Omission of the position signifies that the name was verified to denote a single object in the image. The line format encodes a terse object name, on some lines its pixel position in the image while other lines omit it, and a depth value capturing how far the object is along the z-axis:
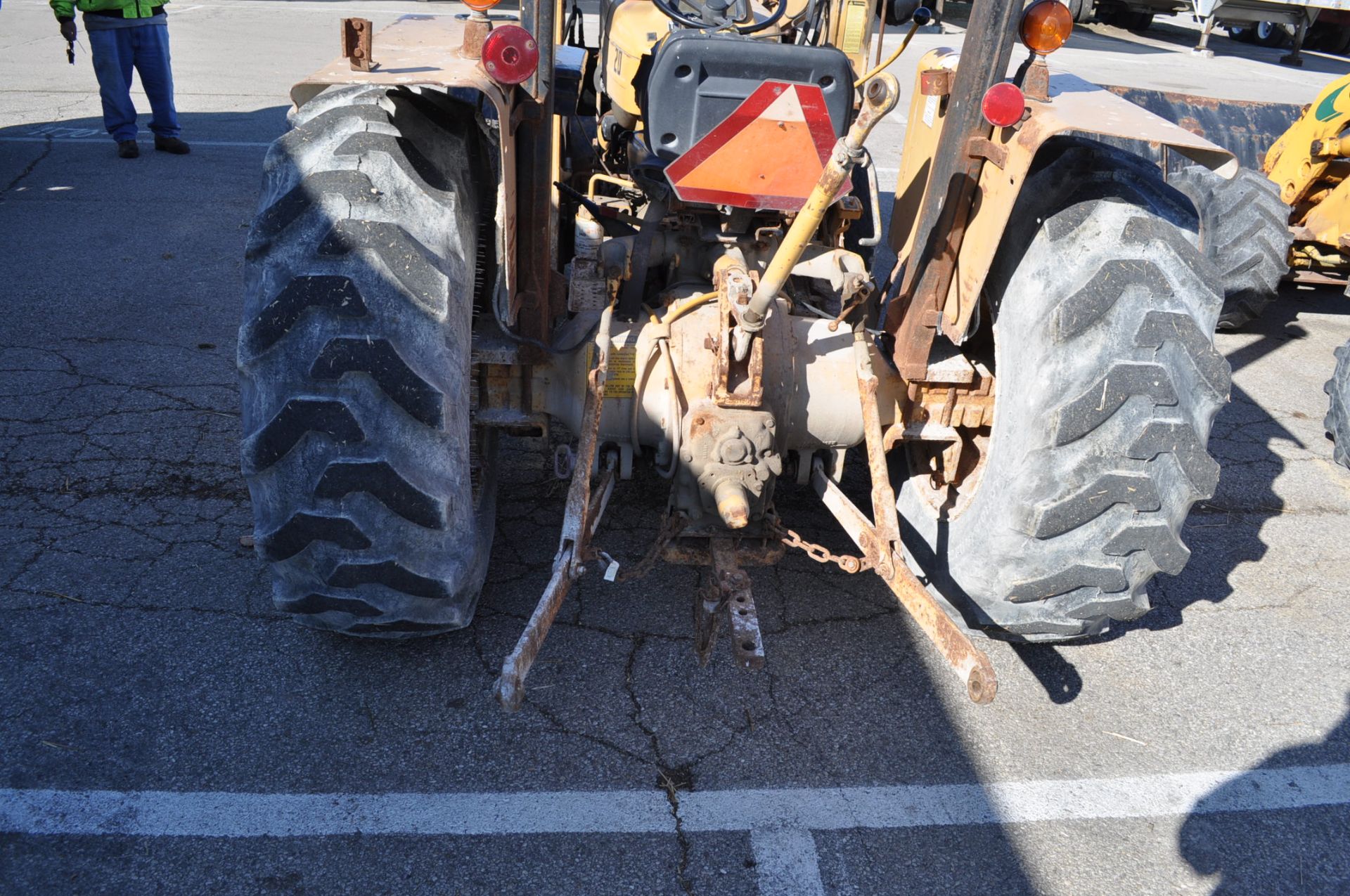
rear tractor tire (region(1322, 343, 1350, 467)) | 4.89
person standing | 8.34
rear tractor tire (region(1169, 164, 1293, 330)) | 5.94
